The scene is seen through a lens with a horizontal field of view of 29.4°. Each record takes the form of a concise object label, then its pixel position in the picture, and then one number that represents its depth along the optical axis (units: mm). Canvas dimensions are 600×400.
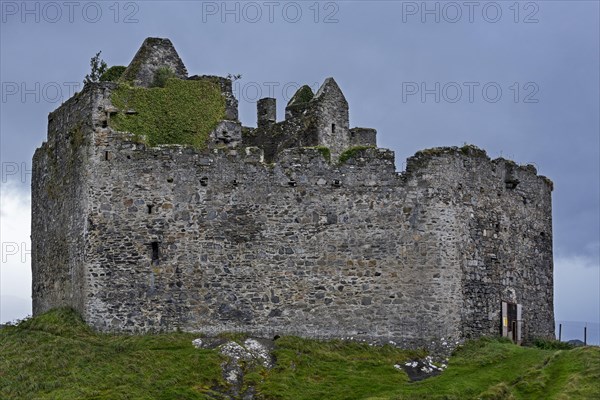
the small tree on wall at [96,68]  45438
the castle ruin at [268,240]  39406
